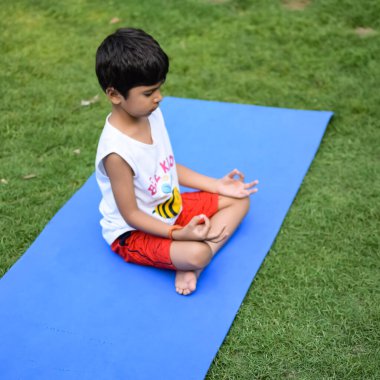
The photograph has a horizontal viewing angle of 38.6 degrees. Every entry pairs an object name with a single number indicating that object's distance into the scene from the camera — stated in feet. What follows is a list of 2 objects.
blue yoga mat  6.77
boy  6.84
